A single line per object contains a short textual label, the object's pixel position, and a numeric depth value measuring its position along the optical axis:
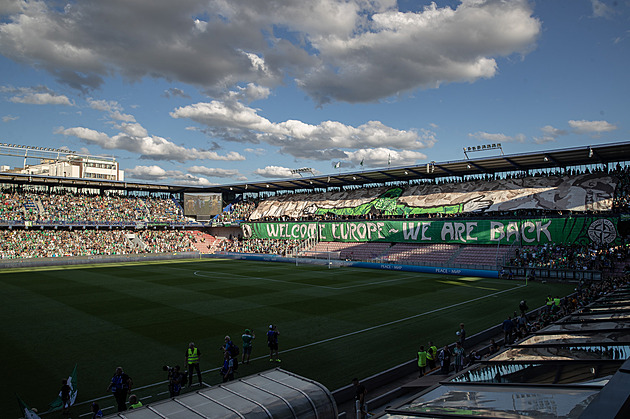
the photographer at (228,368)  13.42
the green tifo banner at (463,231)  41.75
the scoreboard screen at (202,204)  80.44
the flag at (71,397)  11.76
